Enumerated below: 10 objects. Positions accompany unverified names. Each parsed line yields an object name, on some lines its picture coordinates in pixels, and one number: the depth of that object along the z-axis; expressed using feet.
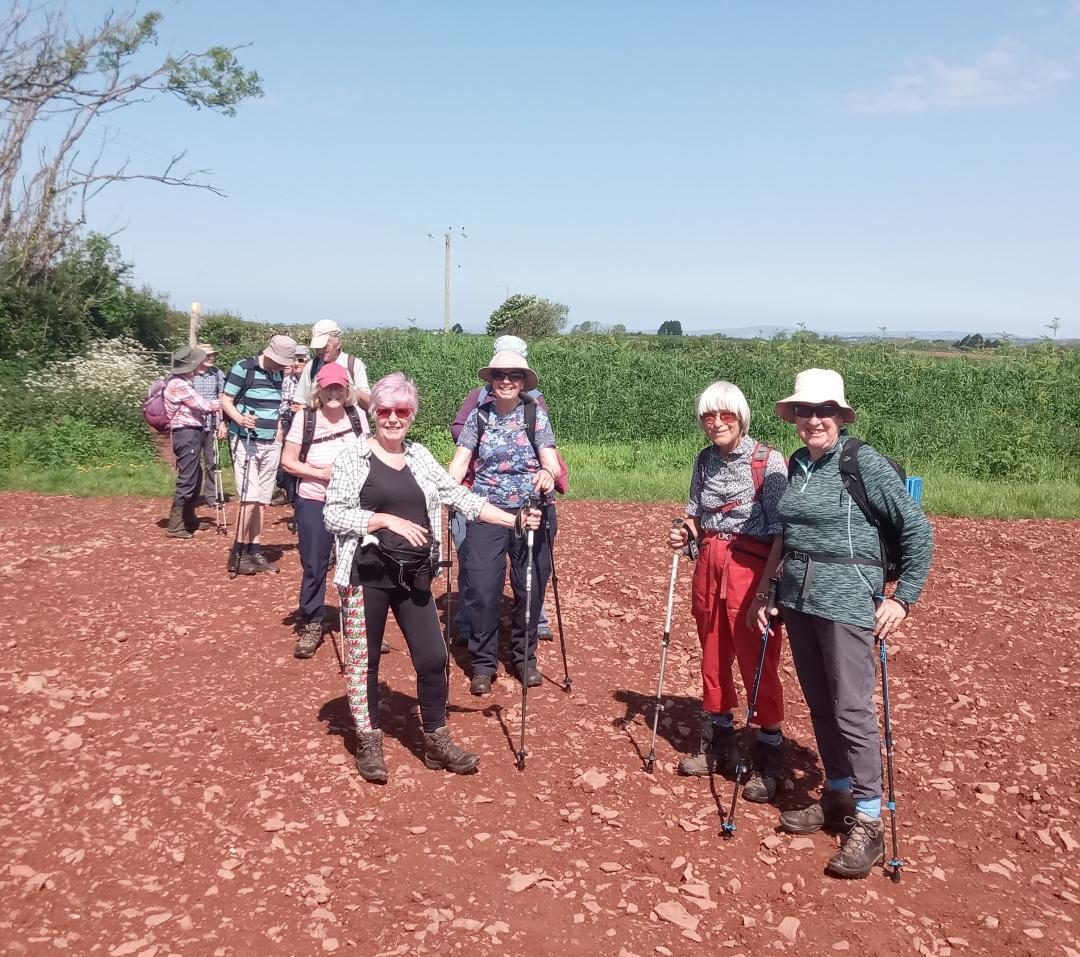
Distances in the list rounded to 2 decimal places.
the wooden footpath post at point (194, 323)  57.47
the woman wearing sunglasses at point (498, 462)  20.68
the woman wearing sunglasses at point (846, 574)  13.83
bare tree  73.26
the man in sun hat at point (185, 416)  34.88
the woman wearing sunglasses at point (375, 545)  15.88
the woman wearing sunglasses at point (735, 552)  15.98
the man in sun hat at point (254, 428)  29.43
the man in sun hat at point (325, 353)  25.84
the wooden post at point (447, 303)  157.30
